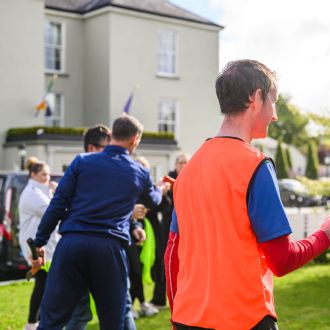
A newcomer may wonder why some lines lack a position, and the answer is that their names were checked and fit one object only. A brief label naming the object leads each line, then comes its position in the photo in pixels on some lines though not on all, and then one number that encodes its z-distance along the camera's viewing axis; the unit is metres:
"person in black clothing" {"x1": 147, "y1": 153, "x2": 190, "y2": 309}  8.62
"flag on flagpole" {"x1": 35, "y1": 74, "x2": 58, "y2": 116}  29.81
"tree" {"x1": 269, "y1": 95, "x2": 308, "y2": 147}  80.21
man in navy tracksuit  4.95
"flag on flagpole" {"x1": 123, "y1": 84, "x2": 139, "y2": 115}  30.28
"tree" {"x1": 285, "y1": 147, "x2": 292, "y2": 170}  62.88
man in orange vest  2.69
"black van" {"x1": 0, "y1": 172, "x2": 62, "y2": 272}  11.15
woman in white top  6.85
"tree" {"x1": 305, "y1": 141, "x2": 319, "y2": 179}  61.00
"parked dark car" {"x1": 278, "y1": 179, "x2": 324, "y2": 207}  35.50
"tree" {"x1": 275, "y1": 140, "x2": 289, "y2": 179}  56.28
